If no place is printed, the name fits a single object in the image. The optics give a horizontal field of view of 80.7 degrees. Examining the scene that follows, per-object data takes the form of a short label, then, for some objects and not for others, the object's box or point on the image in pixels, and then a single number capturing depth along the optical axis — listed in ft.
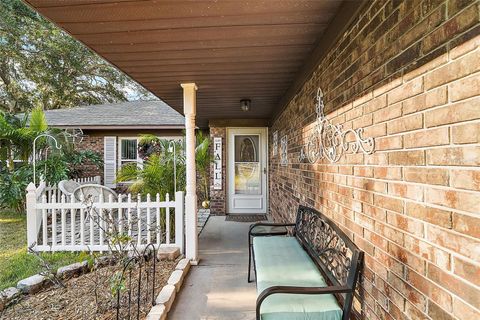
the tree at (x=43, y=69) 42.88
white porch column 12.42
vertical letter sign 23.18
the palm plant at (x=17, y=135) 21.88
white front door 23.41
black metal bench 5.41
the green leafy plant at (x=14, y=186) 21.40
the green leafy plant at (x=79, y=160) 26.16
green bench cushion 5.57
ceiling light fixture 15.55
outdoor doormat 21.42
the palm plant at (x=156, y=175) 15.08
